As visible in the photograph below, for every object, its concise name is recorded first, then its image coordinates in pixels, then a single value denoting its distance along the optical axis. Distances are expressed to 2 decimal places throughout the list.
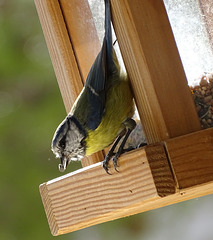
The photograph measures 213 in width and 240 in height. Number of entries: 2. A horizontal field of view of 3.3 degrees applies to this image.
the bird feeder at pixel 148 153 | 2.29
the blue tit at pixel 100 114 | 2.36
